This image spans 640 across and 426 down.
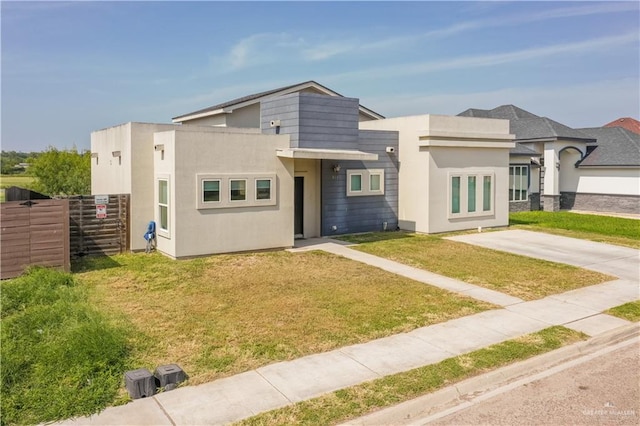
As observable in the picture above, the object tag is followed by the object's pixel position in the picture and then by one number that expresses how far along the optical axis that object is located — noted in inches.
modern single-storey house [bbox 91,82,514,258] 557.3
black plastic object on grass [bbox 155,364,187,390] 245.3
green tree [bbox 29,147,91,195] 1139.9
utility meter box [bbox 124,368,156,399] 235.3
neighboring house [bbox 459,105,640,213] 1086.4
